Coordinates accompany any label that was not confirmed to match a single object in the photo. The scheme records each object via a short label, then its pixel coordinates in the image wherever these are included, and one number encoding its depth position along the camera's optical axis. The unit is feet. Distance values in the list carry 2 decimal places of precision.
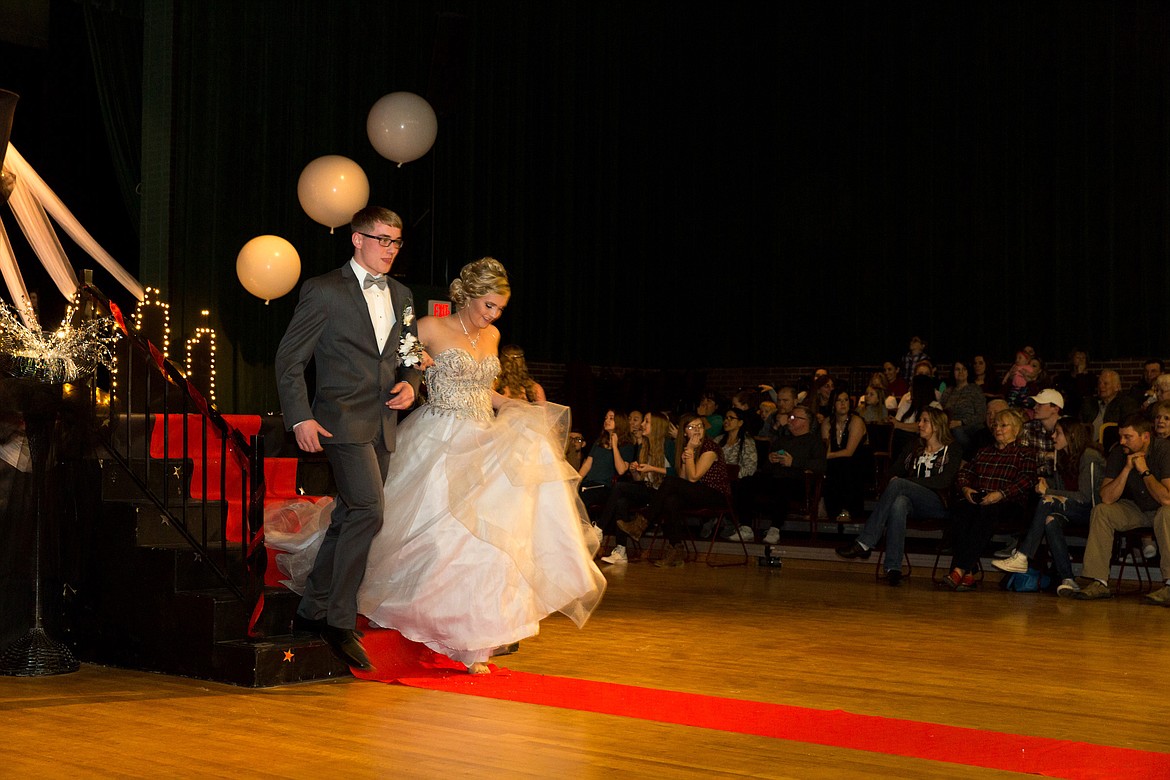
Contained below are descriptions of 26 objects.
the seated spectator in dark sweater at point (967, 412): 30.76
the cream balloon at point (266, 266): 30.35
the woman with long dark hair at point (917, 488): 26.55
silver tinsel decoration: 15.28
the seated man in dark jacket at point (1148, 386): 29.69
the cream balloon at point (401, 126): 33.22
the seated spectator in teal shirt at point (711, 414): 35.60
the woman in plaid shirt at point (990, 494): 25.34
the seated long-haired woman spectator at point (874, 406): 34.78
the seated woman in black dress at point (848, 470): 31.30
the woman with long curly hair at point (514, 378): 17.63
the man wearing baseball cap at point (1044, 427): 26.71
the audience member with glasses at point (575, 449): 31.58
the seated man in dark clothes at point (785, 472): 31.32
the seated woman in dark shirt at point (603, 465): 32.58
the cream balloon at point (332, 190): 31.12
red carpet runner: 10.88
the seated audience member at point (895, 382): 35.76
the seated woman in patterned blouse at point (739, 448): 32.32
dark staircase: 14.34
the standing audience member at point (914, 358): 37.73
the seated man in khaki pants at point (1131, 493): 23.86
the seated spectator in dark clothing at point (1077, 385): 33.53
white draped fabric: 25.85
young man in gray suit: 13.37
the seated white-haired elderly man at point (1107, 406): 29.86
